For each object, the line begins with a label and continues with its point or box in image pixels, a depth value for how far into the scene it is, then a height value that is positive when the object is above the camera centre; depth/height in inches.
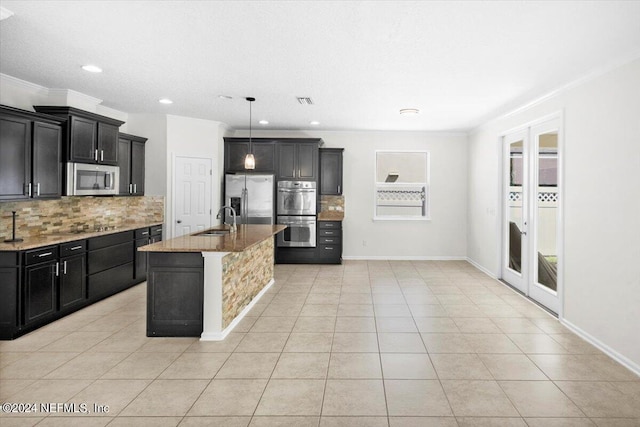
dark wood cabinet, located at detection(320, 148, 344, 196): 289.0 +29.8
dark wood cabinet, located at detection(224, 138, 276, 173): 281.7 +39.4
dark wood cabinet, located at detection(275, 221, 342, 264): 282.5 -30.0
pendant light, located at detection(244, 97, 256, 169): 189.7 +23.1
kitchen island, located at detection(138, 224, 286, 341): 140.1 -30.0
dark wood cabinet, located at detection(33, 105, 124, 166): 172.9 +34.2
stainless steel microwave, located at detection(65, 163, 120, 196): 175.6 +13.3
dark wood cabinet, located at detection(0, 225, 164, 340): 137.7 -29.9
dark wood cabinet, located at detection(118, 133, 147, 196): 217.5 +25.5
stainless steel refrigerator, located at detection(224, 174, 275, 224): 271.7 +9.8
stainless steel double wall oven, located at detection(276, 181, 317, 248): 279.3 +1.8
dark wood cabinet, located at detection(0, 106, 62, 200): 145.2 +20.5
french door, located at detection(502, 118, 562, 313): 175.2 +0.8
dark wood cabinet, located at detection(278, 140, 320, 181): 281.3 +35.4
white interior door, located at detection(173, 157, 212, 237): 247.8 +8.8
